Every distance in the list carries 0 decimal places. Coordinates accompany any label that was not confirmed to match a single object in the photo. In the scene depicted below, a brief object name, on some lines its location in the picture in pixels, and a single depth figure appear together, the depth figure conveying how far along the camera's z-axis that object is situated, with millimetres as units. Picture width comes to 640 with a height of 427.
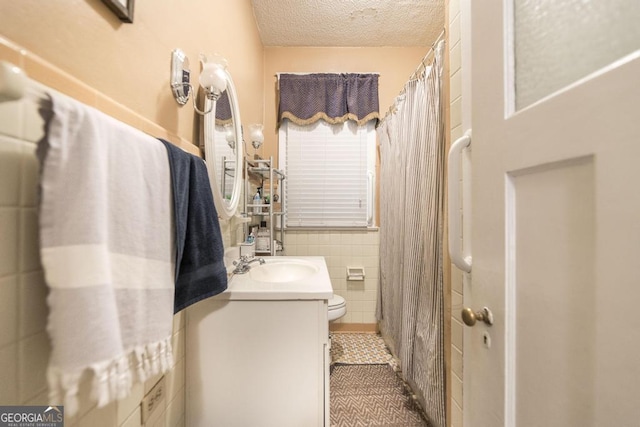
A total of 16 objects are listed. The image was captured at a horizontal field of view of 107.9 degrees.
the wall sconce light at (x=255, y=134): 1683
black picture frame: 539
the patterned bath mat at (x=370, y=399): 1263
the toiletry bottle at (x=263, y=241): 1726
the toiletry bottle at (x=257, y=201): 1784
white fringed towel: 324
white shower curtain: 1104
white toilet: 1630
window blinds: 2211
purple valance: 2164
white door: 312
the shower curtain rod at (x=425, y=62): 1030
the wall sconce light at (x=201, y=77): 785
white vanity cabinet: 856
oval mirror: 940
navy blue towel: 559
